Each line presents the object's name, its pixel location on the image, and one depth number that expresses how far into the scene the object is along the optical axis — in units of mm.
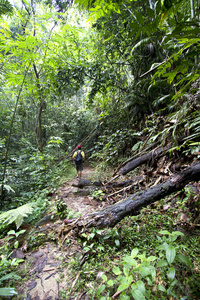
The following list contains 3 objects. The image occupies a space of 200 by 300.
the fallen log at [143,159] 3626
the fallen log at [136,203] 2479
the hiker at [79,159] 6185
